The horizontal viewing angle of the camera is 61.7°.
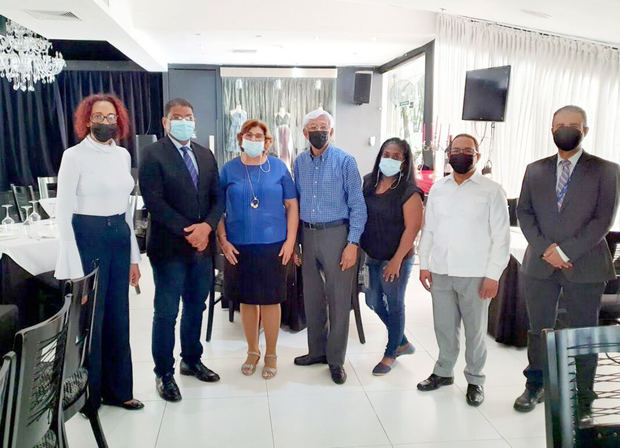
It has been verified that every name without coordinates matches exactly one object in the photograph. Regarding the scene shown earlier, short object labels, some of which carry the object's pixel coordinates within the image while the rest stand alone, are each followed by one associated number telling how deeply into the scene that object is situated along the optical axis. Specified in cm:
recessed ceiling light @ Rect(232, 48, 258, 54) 763
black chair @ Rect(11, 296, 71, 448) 122
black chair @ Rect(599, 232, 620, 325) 291
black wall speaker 854
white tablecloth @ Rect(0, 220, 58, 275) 331
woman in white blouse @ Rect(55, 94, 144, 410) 235
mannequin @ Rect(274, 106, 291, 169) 891
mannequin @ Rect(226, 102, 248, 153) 885
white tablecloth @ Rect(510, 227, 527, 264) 318
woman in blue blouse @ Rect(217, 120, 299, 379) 283
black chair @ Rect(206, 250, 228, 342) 361
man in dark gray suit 240
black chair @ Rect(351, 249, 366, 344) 346
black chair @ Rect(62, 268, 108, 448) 178
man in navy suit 261
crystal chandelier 606
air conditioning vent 475
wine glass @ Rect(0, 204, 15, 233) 375
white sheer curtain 409
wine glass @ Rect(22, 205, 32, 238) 362
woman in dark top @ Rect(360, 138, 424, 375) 290
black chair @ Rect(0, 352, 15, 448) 113
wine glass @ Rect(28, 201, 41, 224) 378
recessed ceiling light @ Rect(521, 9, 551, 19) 384
